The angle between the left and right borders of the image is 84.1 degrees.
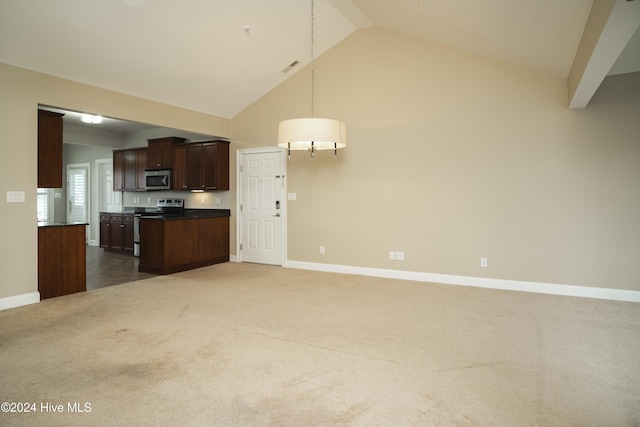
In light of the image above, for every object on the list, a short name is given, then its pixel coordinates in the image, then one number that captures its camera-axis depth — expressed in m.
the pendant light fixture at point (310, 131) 3.67
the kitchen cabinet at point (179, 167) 7.29
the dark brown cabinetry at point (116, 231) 8.02
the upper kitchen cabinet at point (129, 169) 8.12
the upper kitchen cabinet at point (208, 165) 6.88
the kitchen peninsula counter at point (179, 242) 5.77
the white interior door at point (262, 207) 6.55
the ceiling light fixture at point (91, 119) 5.95
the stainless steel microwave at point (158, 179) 7.43
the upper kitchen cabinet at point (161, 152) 7.40
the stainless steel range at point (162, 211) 7.59
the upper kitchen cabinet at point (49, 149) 4.39
